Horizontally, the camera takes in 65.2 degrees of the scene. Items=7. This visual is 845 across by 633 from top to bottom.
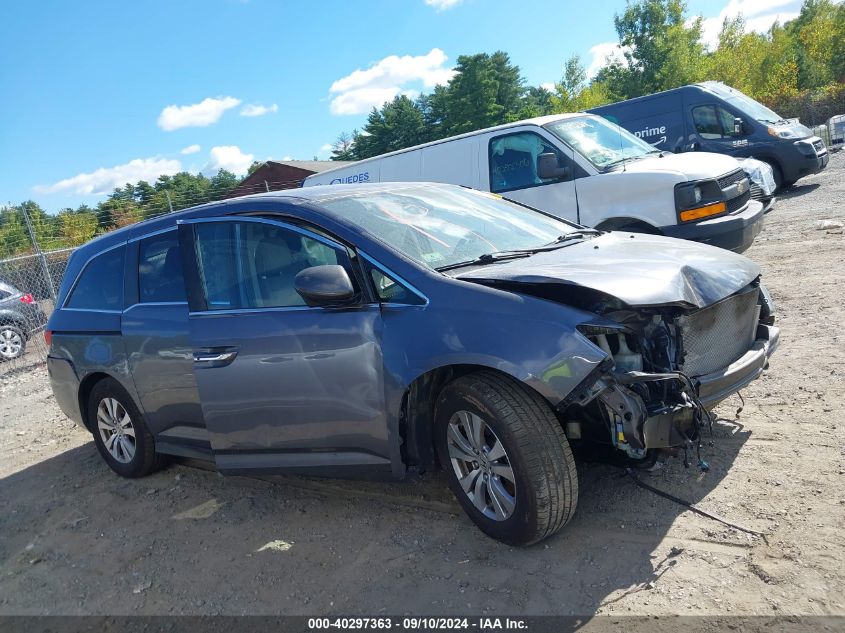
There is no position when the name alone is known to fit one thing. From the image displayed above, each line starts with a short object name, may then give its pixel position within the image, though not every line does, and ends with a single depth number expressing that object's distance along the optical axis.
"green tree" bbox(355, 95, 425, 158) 57.03
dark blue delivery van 13.44
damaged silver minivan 2.99
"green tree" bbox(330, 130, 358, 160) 61.30
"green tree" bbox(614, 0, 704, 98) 38.53
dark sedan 11.84
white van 6.93
